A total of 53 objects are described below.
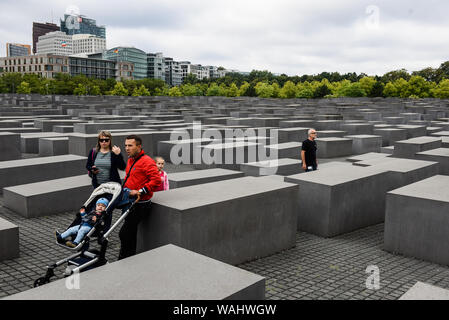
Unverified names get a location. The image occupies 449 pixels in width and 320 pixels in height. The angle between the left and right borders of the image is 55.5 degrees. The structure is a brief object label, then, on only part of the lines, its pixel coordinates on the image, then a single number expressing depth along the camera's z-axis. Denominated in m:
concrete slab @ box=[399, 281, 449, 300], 3.91
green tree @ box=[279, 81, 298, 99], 95.12
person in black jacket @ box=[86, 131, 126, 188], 7.04
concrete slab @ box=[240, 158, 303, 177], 13.07
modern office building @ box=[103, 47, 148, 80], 171.38
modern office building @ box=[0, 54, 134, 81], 143.75
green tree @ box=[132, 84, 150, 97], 108.86
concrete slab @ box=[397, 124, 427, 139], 23.56
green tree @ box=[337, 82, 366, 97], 78.31
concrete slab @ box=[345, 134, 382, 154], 21.11
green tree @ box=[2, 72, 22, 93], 95.94
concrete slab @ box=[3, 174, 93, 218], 9.37
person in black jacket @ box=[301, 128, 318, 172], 10.98
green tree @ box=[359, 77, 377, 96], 81.75
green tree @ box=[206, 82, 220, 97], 106.94
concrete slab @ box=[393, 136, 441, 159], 15.65
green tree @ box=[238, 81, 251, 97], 104.47
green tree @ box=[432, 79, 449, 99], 73.94
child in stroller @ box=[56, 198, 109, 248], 5.64
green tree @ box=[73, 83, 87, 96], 100.06
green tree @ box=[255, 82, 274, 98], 97.94
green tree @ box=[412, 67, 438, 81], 104.88
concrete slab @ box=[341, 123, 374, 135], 24.84
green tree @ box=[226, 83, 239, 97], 106.06
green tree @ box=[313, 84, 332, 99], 86.00
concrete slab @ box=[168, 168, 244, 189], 10.54
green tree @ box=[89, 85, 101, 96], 104.06
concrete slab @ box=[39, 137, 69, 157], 16.36
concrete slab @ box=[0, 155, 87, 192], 11.73
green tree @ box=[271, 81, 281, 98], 99.52
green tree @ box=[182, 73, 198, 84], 150.12
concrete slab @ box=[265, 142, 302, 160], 16.59
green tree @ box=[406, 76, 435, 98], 78.62
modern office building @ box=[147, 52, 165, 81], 190.75
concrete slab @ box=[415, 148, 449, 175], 12.95
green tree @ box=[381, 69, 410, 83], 107.08
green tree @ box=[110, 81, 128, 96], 106.50
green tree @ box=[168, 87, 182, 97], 107.46
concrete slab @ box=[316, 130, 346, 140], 22.03
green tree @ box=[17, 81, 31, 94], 92.00
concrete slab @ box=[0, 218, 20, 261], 6.96
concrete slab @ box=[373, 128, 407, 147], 22.80
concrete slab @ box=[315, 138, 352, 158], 19.48
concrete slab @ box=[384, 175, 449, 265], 7.25
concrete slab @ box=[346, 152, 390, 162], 14.85
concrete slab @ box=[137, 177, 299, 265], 6.30
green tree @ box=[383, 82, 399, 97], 79.60
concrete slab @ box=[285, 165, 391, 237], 8.48
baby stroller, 5.45
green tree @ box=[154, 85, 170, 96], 114.99
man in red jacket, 5.86
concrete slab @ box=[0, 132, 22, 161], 15.03
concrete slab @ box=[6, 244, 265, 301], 3.89
